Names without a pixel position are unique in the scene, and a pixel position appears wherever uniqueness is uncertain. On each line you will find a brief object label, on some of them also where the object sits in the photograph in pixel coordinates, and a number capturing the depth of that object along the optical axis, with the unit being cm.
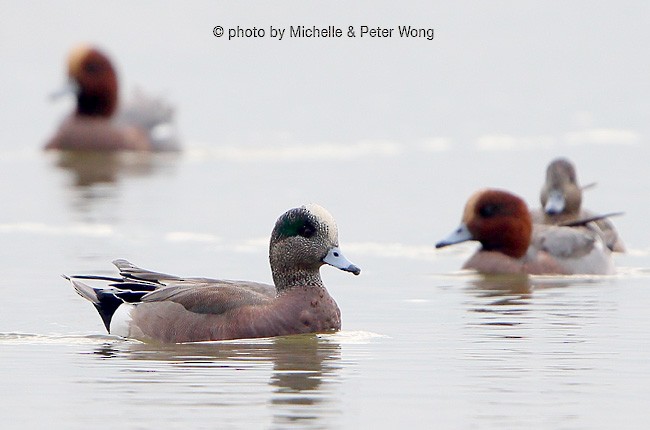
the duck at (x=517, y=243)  1479
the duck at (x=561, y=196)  1648
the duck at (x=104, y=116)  2634
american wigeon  1065
